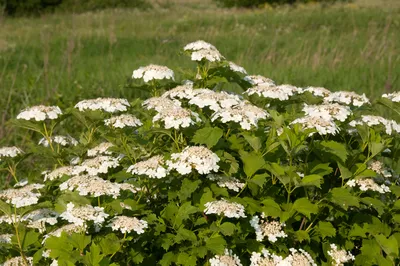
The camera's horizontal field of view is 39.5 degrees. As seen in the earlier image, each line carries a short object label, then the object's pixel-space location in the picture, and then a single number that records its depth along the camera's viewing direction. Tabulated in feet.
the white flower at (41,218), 7.23
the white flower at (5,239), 7.80
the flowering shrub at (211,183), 6.70
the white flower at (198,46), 8.79
